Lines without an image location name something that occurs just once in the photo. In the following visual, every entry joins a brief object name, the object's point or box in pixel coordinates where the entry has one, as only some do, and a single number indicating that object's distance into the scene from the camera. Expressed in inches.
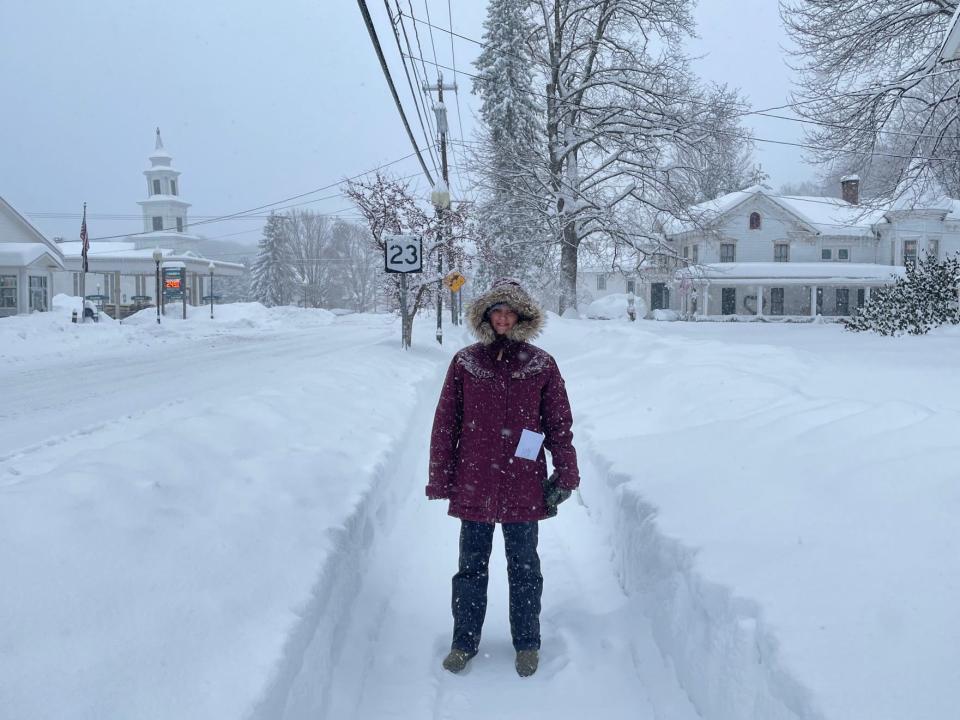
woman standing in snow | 146.9
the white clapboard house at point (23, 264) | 1206.9
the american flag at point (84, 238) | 1221.7
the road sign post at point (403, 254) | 577.0
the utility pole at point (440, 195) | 740.6
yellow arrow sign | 716.7
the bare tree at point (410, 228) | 700.0
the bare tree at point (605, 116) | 1039.6
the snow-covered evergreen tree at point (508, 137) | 1127.6
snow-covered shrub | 650.2
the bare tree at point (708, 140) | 1015.6
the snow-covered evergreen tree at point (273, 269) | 2810.0
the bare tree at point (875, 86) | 586.6
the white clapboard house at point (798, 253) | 1569.9
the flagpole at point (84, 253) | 1179.9
